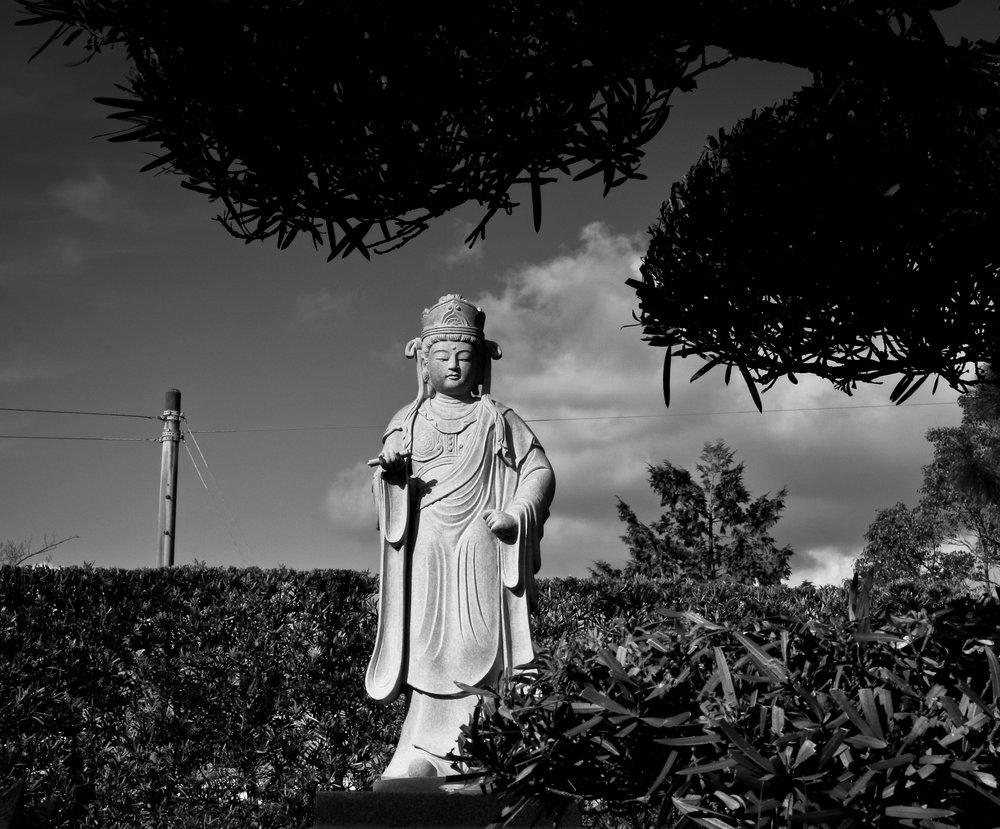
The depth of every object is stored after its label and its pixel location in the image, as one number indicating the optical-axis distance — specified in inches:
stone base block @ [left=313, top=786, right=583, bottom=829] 215.2
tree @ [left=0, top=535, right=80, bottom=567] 925.6
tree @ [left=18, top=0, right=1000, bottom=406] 125.0
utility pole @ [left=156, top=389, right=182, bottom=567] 619.5
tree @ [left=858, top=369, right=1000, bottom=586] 974.4
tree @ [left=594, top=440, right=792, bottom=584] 1192.8
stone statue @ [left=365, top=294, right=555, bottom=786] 252.2
